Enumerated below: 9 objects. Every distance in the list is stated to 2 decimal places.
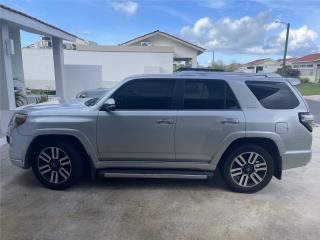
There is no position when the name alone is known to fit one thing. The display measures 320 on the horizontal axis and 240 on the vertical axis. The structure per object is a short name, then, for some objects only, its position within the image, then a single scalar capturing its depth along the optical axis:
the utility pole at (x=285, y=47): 19.98
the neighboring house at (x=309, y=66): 49.39
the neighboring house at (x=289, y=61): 58.92
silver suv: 4.16
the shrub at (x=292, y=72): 48.70
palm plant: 9.48
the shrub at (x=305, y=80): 46.47
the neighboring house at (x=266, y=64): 61.50
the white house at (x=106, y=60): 20.59
